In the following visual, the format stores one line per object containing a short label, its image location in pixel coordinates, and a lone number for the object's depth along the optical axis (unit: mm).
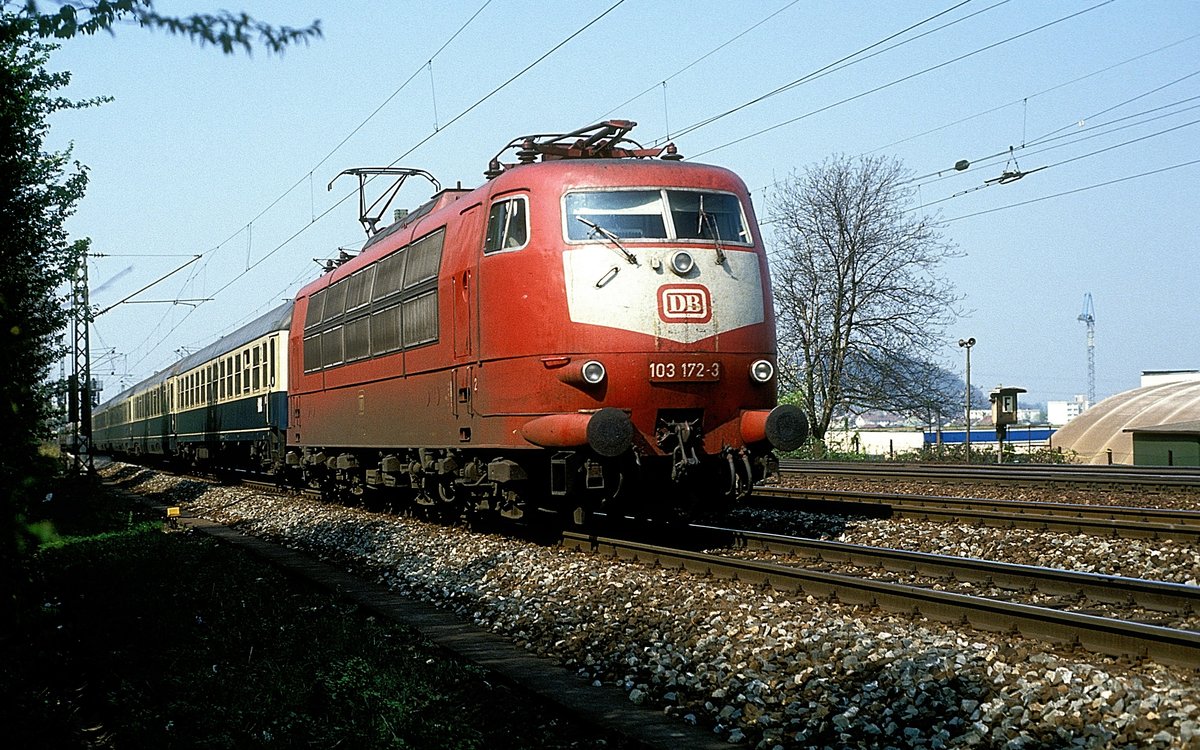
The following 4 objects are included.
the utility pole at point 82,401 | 30547
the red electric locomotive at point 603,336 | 10422
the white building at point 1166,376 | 54856
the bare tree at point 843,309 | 39812
